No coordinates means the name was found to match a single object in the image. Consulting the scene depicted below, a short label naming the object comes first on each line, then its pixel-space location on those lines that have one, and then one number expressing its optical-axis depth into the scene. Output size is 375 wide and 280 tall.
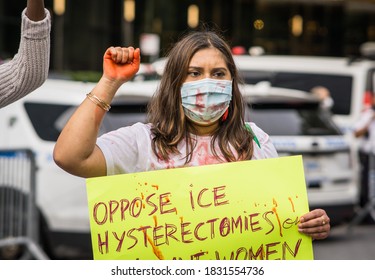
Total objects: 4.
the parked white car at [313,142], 13.39
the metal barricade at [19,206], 10.97
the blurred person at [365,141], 16.31
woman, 4.63
